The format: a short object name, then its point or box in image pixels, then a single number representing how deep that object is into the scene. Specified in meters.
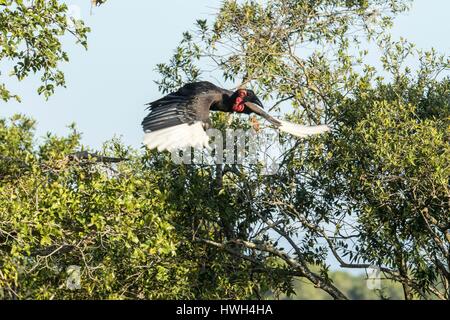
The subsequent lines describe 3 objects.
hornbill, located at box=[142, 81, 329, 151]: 12.70
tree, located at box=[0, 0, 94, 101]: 12.86
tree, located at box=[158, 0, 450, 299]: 13.27
